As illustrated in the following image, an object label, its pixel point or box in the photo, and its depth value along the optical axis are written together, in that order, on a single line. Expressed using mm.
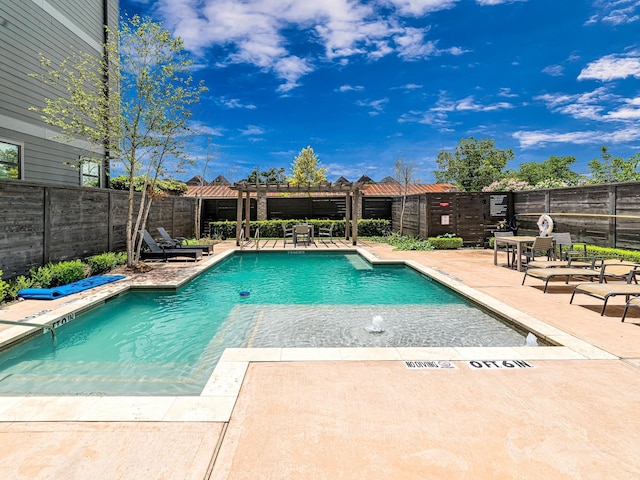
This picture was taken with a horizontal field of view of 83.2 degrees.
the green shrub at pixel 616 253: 8363
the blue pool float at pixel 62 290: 6035
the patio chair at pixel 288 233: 17059
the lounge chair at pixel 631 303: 4808
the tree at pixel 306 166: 41188
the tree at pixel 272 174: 53500
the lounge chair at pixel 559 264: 7412
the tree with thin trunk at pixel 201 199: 16591
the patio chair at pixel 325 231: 18438
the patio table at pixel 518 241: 8678
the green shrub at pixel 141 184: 13172
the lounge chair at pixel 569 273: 6428
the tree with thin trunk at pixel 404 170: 21672
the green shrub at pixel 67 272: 6861
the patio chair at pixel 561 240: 9047
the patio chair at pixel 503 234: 10276
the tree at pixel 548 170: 42125
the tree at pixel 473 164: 39875
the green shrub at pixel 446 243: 13727
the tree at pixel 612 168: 30125
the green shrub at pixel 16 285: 5871
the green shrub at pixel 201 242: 13819
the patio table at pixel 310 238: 14814
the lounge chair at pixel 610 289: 4887
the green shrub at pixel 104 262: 8281
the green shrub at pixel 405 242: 13734
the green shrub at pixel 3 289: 5568
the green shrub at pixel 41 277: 6531
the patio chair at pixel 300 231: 14758
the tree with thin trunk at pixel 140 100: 8609
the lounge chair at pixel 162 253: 10625
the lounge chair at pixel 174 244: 11180
